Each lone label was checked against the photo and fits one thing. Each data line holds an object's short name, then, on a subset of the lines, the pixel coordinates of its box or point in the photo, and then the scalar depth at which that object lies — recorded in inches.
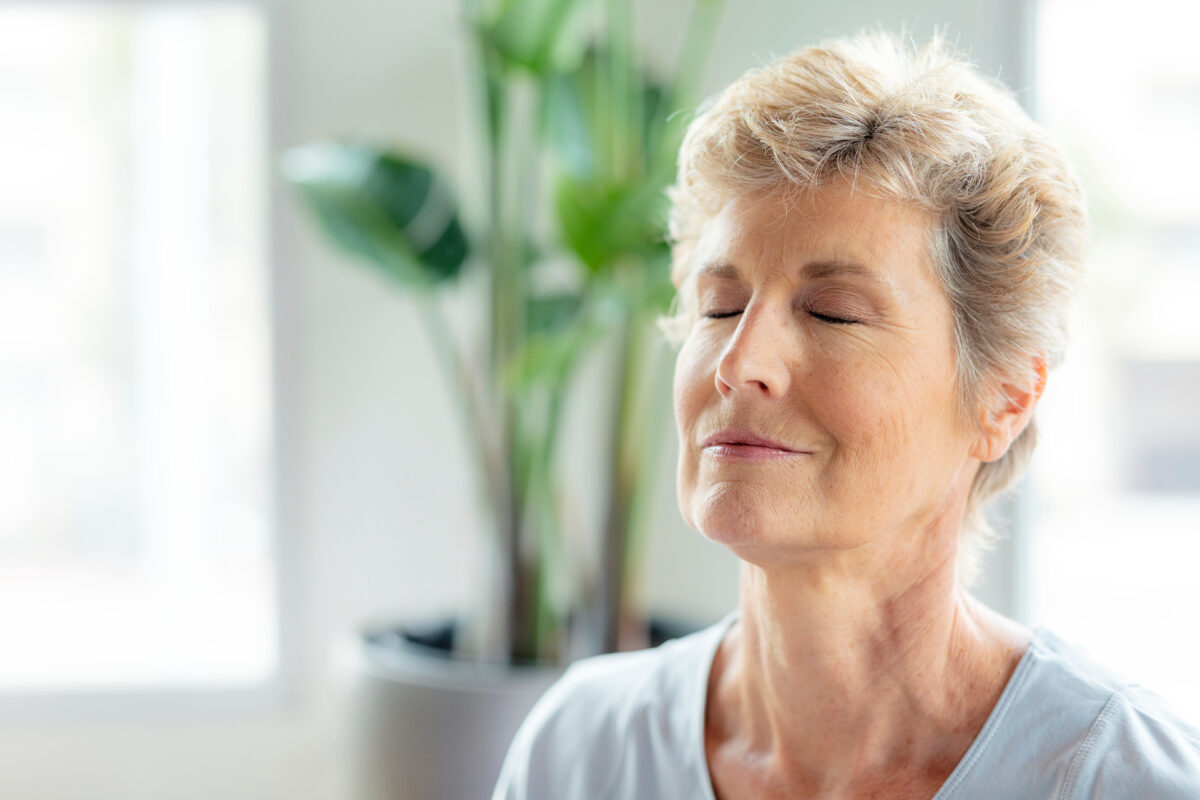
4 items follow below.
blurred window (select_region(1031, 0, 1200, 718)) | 95.7
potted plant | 82.4
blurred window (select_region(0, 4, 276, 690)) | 119.6
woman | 38.8
